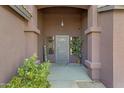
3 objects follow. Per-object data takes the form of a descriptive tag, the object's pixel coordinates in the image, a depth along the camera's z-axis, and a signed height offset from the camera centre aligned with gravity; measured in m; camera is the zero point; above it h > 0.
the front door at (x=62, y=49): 7.62 -0.36
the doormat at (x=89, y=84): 3.67 -1.65
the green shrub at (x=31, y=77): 2.24 -0.80
